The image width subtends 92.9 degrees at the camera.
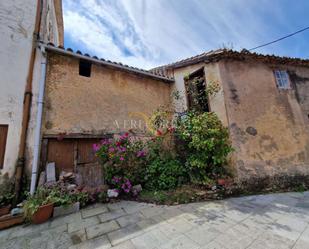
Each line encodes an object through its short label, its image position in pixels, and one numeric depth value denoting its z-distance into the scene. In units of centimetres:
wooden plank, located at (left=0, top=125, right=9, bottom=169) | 422
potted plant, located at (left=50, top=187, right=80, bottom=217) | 375
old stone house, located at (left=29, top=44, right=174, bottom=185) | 505
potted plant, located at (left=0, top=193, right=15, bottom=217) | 372
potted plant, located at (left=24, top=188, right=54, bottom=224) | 341
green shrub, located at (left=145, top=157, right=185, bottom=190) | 493
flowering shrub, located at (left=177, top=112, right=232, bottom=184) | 484
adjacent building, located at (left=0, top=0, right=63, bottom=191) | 433
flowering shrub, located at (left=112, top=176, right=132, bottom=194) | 468
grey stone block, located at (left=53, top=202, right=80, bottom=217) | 371
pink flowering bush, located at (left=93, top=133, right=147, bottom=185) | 487
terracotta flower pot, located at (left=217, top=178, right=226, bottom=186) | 469
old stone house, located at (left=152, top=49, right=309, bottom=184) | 532
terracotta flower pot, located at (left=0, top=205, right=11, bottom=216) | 369
